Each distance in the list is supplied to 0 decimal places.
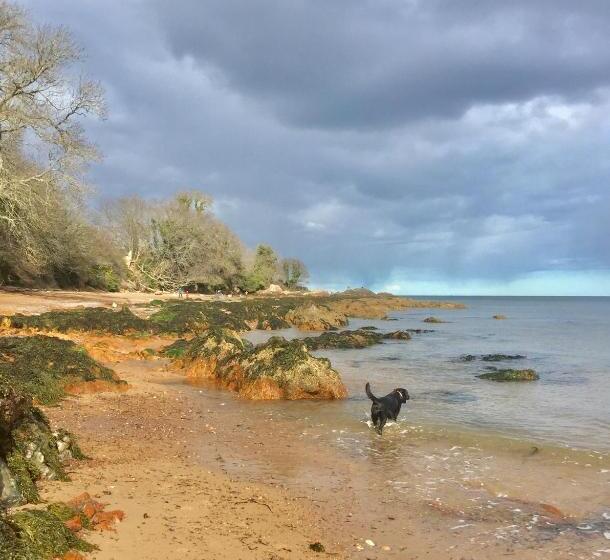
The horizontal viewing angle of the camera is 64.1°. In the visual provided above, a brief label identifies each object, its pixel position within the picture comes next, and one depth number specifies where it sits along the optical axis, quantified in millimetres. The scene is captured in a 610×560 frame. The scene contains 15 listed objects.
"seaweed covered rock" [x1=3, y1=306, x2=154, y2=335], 17969
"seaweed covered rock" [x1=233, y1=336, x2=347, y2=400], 11812
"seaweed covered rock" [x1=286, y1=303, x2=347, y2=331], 34281
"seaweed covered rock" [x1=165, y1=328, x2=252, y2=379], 13781
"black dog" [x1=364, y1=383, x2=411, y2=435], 9000
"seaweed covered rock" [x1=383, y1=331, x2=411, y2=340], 30031
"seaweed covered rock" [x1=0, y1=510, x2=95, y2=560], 3227
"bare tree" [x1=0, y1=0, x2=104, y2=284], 22859
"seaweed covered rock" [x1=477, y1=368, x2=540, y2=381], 16672
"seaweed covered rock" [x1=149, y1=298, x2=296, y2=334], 23766
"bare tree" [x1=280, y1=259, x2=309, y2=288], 120312
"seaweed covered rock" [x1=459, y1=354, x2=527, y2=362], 22359
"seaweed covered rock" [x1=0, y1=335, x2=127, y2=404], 9195
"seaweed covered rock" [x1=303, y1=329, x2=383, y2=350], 23797
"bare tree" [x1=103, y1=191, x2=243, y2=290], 57406
